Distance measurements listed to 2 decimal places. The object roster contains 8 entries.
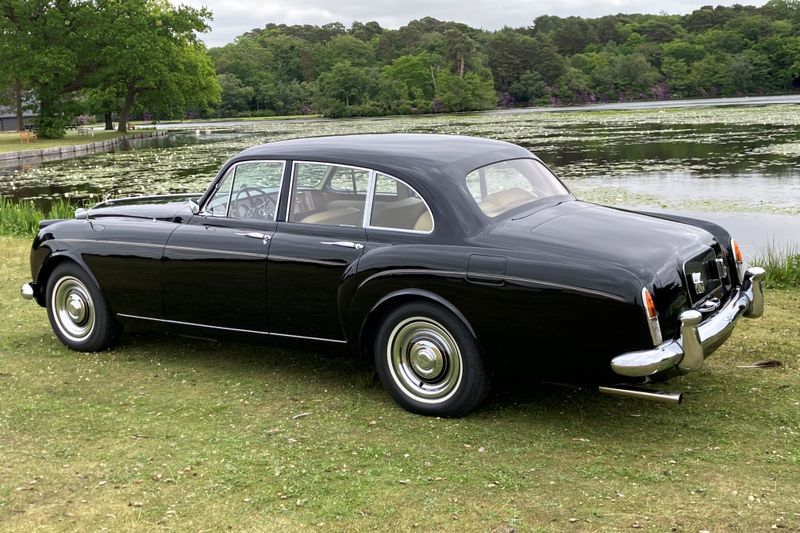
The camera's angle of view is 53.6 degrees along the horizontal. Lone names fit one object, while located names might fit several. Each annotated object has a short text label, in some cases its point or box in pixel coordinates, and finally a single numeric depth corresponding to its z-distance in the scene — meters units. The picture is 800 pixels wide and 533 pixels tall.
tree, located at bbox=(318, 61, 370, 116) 104.25
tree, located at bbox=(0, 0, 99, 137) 50.59
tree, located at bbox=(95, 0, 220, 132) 55.31
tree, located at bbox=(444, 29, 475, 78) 116.75
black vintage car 3.99
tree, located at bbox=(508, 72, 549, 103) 113.56
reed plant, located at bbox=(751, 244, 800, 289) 8.11
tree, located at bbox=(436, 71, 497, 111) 101.88
